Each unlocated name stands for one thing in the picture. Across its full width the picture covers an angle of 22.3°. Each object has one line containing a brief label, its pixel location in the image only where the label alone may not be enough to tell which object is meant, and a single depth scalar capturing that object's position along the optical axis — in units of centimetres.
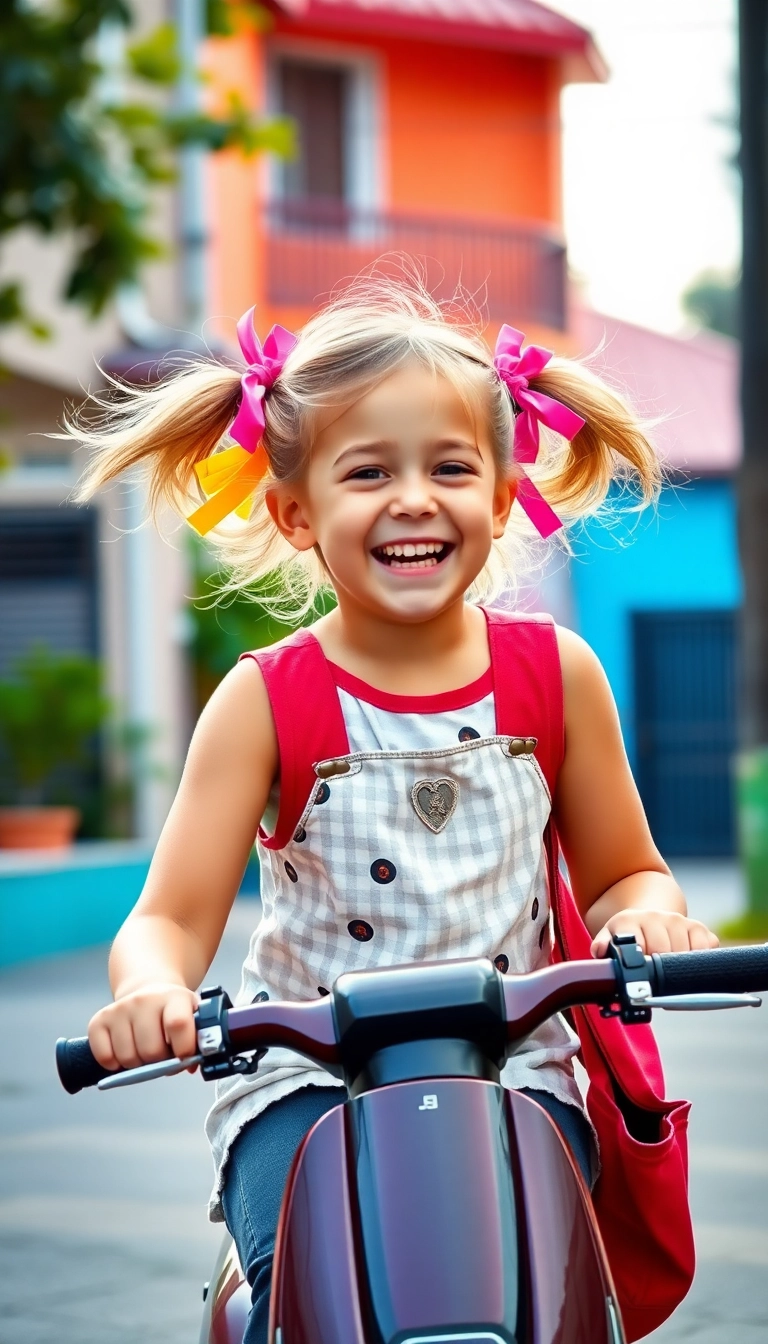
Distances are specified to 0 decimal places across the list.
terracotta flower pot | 1177
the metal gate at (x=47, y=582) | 1352
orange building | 1809
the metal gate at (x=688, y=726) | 1988
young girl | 222
